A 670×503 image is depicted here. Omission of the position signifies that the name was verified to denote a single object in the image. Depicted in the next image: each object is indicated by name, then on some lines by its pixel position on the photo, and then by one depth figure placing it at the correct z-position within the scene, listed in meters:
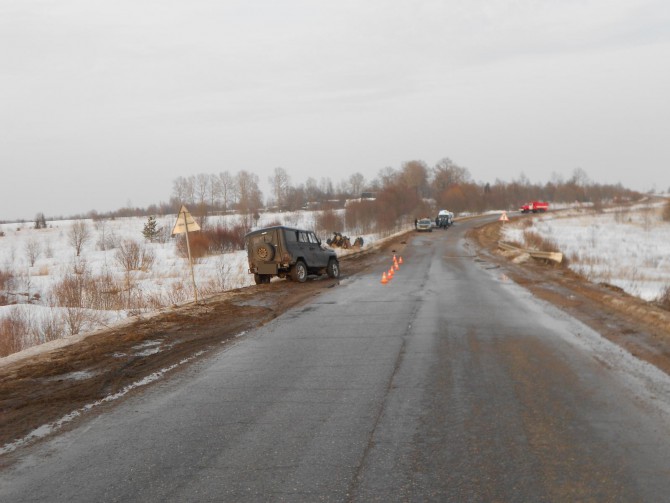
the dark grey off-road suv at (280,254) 20.61
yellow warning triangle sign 15.55
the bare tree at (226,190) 132.06
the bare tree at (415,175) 147.52
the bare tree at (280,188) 141.04
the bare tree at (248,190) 131.12
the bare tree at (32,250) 42.88
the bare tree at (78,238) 51.45
